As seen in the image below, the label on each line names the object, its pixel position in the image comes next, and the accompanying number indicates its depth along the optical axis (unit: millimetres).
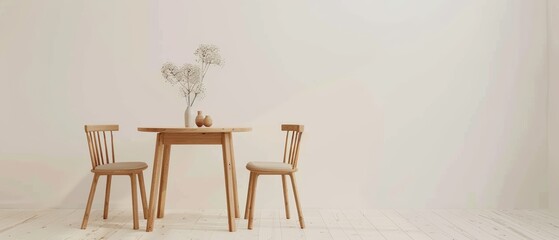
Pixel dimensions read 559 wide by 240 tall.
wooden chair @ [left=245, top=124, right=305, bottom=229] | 2830
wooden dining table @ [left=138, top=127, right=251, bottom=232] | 2803
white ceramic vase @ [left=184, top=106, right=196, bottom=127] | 3137
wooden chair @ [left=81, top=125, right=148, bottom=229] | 2834
